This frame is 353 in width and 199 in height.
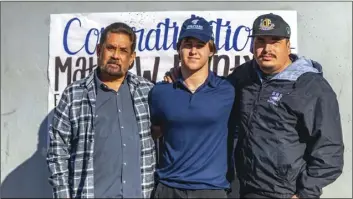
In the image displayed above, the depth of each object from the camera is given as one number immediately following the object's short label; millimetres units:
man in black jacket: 2721
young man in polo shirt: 2854
